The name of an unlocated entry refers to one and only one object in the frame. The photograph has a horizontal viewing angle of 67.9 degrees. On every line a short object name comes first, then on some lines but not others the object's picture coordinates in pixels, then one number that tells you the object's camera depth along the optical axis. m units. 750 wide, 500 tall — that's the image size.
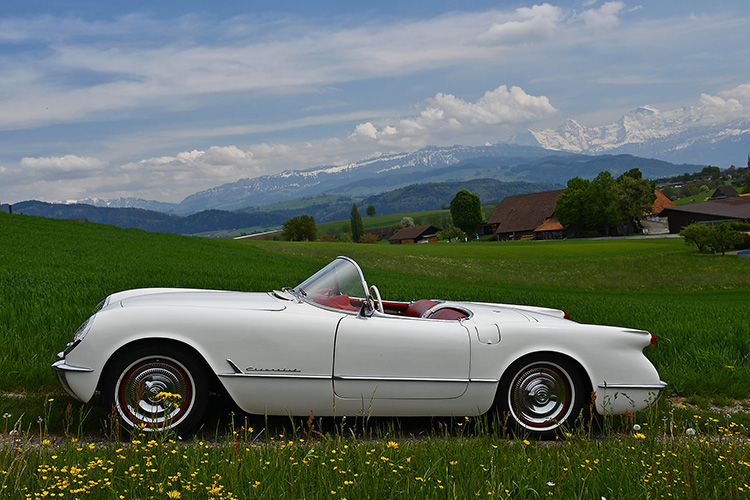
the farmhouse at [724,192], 141.12
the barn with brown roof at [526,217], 98.16
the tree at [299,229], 103.25
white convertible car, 4.22
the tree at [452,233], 115.54
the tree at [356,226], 149.75
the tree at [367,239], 140.38
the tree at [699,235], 47.72
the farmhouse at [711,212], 74.91
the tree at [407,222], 189.09
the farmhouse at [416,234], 152.25
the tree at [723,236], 46.91
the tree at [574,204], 84.94
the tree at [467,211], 110.81
